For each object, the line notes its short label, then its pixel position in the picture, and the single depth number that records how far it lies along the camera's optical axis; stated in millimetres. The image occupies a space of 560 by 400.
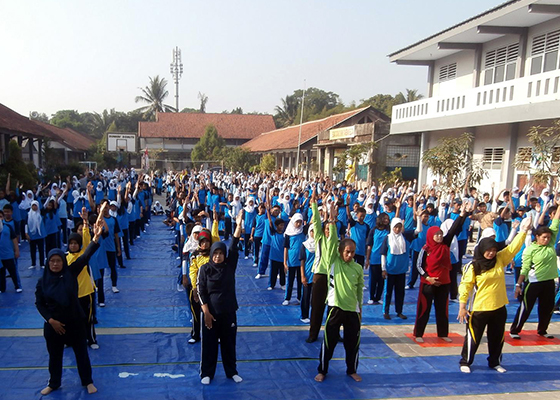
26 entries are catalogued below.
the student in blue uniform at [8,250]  6855
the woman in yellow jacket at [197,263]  4617
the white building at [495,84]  12180
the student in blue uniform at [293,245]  6539
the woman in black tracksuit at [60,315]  3967
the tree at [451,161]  12336
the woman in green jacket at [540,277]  5430
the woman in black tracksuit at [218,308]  4242
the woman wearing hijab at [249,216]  9875
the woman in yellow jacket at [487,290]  4480
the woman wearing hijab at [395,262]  6102
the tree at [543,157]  10242
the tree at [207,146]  34406
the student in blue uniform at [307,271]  5945
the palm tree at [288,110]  50219
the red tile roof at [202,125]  39662
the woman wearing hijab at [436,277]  5363
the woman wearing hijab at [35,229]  8367
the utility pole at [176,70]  63875
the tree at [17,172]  14836
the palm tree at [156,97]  51875
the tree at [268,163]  27047
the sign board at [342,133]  21172
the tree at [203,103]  62062
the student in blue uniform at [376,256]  6547
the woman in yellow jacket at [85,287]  4891
